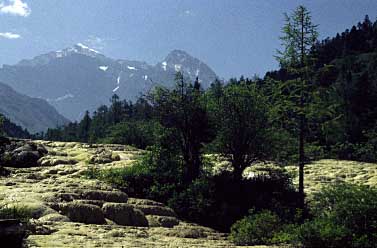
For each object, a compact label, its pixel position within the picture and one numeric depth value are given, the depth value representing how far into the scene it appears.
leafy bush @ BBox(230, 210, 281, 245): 19.08
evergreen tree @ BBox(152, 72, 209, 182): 29.94
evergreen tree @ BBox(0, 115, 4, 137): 32.85
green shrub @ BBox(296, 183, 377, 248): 15.43
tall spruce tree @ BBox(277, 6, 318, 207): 25.91
